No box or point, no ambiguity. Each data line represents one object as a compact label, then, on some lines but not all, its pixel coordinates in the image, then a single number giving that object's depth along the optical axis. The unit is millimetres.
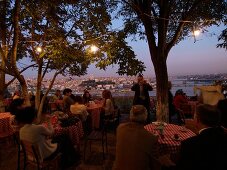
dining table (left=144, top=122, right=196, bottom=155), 2316
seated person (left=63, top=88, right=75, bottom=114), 4961
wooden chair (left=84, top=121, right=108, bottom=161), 3426
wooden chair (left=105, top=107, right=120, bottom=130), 4950
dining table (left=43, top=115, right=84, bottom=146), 3262
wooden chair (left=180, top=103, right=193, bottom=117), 5439
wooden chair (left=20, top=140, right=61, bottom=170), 2472
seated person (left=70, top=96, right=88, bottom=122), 4347
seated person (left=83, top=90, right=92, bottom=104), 6484
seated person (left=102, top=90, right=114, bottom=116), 5007
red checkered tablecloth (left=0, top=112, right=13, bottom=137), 4271
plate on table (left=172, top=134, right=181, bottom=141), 2395
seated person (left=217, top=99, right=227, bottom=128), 2449
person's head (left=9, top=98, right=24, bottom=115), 4237
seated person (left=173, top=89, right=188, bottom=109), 5217
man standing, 4910
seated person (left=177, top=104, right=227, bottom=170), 1558
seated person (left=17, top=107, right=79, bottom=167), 2529
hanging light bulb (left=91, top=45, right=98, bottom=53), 4398
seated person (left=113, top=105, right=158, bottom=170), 1968
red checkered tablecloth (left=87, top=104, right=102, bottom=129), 5387
